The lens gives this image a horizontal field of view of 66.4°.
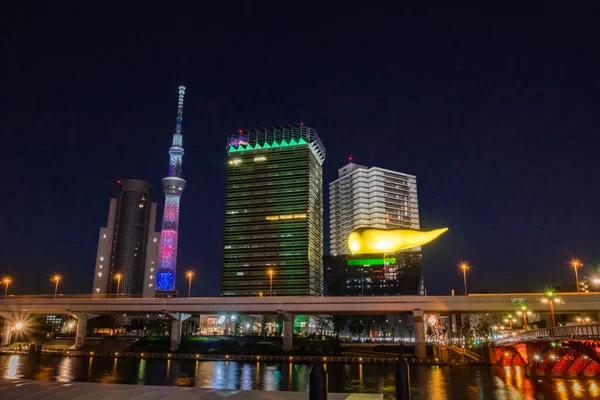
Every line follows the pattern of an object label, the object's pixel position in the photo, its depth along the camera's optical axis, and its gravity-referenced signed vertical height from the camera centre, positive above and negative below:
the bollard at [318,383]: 13.37 -1.74
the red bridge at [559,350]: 46.16 -3.13
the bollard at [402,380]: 15.27 -1.84
